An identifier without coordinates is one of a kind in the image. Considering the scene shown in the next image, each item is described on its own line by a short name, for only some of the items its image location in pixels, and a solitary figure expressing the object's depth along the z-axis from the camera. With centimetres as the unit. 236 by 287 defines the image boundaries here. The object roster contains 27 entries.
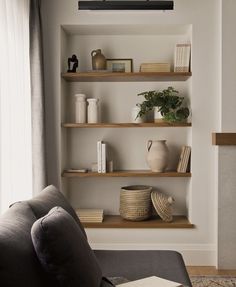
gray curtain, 376
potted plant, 414
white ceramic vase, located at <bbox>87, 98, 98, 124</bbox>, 432
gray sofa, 153
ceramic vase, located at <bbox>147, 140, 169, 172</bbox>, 425
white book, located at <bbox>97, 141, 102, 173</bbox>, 429
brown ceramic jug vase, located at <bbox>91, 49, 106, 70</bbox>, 432
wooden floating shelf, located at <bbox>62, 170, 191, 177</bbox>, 420
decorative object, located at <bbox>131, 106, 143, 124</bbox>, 434
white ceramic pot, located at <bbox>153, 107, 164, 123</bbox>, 427
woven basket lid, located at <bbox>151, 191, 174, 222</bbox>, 423
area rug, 361
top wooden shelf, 420
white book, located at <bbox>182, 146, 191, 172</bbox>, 427
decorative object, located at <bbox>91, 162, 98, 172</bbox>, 442
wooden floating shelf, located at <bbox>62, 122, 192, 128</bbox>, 419
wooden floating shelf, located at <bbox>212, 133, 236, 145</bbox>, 396
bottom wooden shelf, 418
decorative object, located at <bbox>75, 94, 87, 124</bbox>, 435
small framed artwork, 446
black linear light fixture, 365
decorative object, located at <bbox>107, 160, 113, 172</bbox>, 436
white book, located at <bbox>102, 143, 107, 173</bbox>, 428
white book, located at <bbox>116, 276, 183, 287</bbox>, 202
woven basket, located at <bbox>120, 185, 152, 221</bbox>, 425
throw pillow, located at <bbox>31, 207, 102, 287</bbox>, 169
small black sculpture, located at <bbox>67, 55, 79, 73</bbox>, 434
